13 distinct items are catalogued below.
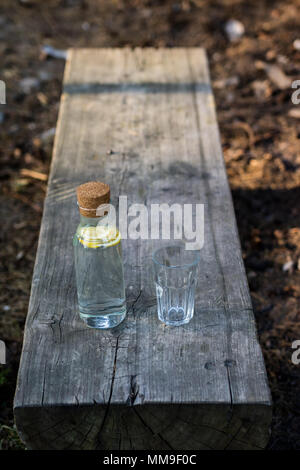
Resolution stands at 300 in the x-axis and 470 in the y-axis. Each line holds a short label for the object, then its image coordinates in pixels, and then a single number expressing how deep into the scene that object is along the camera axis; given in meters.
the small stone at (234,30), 5.22
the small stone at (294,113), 4.24
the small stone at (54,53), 5.15
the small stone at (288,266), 3.06
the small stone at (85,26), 5.55
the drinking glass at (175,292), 1.66
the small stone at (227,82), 4.67
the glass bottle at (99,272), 1.54
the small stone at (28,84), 4.76
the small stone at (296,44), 4.97
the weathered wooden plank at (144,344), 1.48
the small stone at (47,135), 4.18
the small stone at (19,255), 3.23
